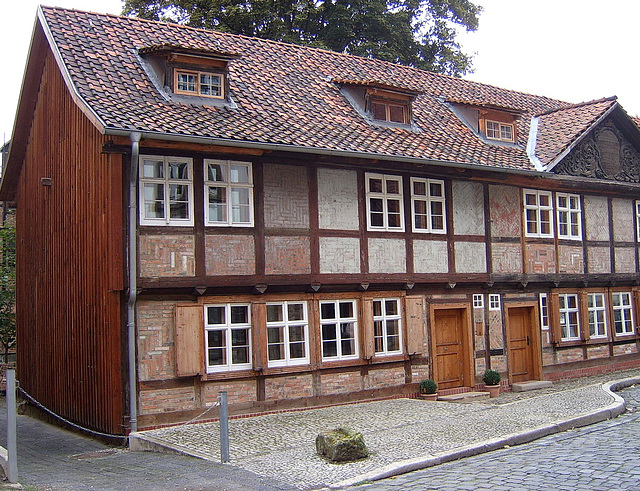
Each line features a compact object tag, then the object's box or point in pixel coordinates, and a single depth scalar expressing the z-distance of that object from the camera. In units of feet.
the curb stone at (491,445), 32.13
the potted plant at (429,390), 56.13
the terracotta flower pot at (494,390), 59.52
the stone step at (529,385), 62.03
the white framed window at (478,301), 61.26
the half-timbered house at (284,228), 45.68
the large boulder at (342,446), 34.50
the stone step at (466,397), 56.85
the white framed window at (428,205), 57.52
